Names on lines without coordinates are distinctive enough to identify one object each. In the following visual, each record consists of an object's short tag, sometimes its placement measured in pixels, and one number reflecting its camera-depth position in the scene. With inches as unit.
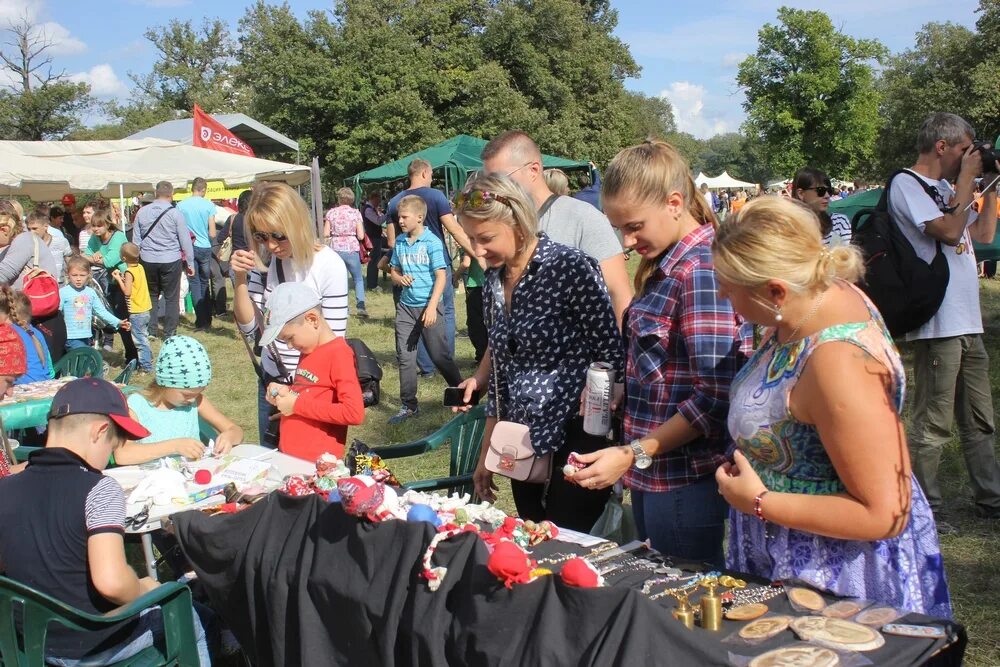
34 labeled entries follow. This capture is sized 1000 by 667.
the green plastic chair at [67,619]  84.8
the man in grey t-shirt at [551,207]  130.7
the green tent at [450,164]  642.2
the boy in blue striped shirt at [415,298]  237.8
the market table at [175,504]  108.0
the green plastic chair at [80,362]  228.4
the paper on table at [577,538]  85.8
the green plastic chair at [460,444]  140.8
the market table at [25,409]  172.2
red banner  671.8
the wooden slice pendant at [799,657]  56.9
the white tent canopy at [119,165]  498.9
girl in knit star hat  132.6
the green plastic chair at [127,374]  209.9
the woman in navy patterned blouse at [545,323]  100.9
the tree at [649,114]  1713.8
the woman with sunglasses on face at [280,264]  140.9
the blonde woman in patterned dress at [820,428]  61.2
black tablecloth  57.4
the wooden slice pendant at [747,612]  65.6
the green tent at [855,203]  330.3
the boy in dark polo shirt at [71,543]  91.0
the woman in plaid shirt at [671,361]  80.8
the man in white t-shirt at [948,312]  138.2
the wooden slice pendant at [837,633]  58.9
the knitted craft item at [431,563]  70.5
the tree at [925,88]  1370.6
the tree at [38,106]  1577.3
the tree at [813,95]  1375.5
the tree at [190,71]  2069.4
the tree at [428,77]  1160.2
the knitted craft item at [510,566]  63.4
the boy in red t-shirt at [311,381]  128.0
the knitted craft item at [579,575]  60.5
